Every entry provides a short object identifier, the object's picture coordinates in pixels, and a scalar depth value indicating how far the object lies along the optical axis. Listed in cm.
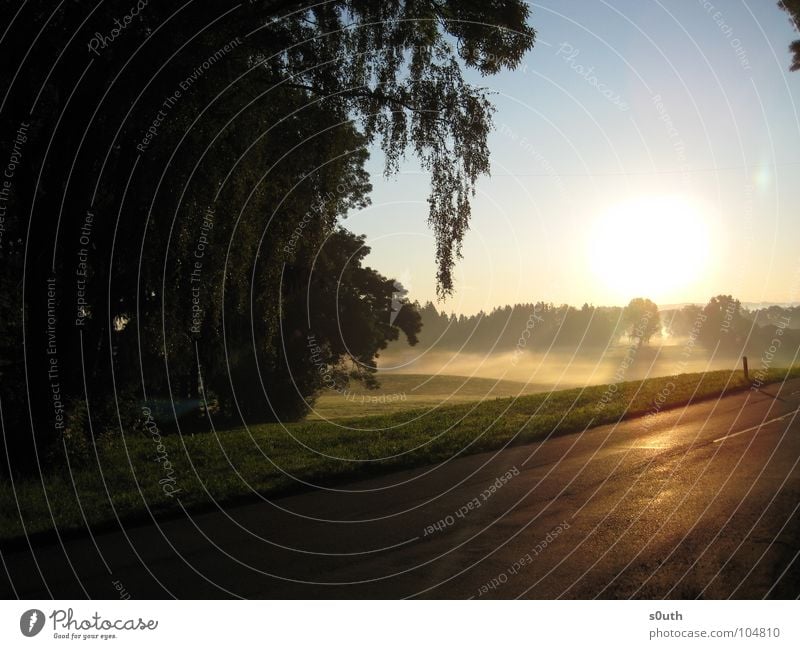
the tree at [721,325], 13738
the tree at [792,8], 1455
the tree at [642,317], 11626
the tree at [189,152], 1244
